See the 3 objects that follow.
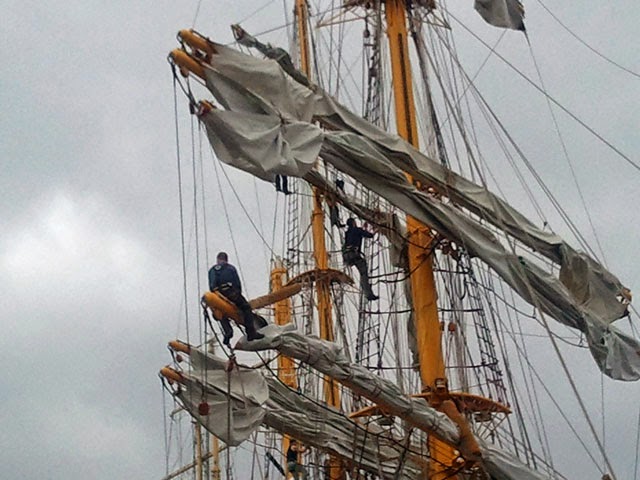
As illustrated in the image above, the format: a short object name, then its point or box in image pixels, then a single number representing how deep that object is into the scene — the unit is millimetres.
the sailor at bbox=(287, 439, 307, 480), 18578
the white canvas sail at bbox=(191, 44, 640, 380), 11969
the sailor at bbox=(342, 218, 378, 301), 16438
